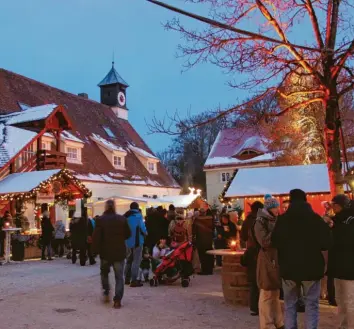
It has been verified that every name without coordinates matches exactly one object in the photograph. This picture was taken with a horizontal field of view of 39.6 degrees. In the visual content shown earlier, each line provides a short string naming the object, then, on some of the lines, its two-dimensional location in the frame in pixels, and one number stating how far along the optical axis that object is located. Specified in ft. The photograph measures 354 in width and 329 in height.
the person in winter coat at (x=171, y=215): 47.84
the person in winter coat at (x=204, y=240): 44.19
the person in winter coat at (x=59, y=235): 64.44
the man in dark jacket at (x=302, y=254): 18.30
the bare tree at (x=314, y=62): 32.63
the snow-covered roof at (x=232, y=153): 142.20
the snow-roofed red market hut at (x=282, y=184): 52.90
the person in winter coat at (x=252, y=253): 24.13
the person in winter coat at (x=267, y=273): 21.21
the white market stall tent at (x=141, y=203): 81.30
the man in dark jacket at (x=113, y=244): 27.84
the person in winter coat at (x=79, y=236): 54.03
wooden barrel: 27.96
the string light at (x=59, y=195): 66.84
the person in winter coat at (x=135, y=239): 35.01
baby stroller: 36.52
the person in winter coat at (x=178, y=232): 39.40
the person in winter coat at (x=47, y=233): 60.85
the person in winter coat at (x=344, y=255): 20.20
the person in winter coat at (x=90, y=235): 54.80
